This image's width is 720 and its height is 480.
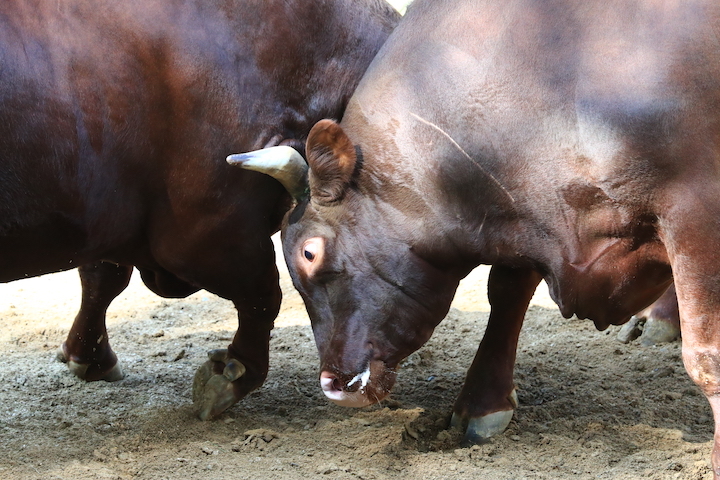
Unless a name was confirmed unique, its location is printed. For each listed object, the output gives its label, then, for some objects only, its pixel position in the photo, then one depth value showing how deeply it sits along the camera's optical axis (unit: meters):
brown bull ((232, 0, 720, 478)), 6.16
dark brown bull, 7.15
